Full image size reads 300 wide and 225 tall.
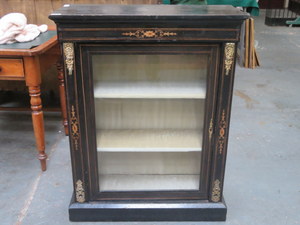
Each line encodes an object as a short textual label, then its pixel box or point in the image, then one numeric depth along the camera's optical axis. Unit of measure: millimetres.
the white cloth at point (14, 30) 2287
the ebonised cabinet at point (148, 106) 1537
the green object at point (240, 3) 3469
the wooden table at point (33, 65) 2115
